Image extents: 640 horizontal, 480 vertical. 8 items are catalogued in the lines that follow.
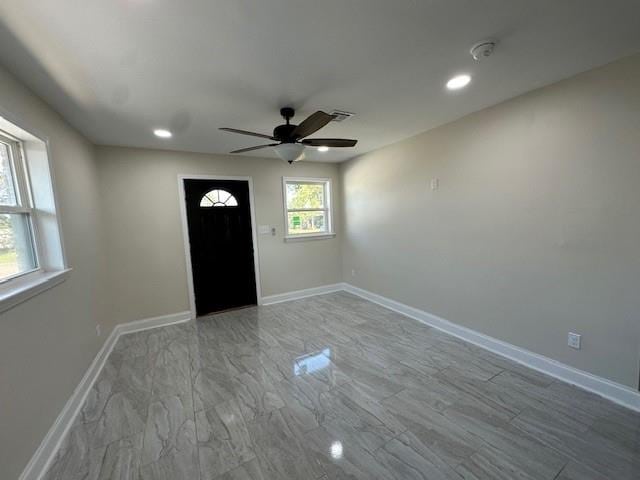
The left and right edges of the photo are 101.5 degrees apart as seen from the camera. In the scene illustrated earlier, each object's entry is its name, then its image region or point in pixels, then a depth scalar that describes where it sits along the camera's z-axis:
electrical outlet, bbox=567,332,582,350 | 2.12
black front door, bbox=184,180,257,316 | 3.86
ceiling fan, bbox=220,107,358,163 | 2.21
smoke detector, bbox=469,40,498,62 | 1.56
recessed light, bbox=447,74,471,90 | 1.96
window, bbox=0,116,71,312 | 1.65
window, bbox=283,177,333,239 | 4.55
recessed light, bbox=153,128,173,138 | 2.79
